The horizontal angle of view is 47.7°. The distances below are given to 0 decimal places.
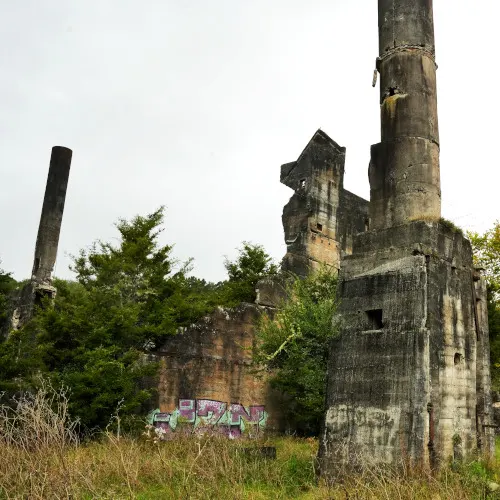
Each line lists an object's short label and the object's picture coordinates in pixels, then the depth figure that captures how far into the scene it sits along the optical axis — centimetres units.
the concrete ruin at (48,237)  2069
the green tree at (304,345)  1391
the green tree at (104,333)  1340
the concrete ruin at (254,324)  1617
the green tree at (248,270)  2076
